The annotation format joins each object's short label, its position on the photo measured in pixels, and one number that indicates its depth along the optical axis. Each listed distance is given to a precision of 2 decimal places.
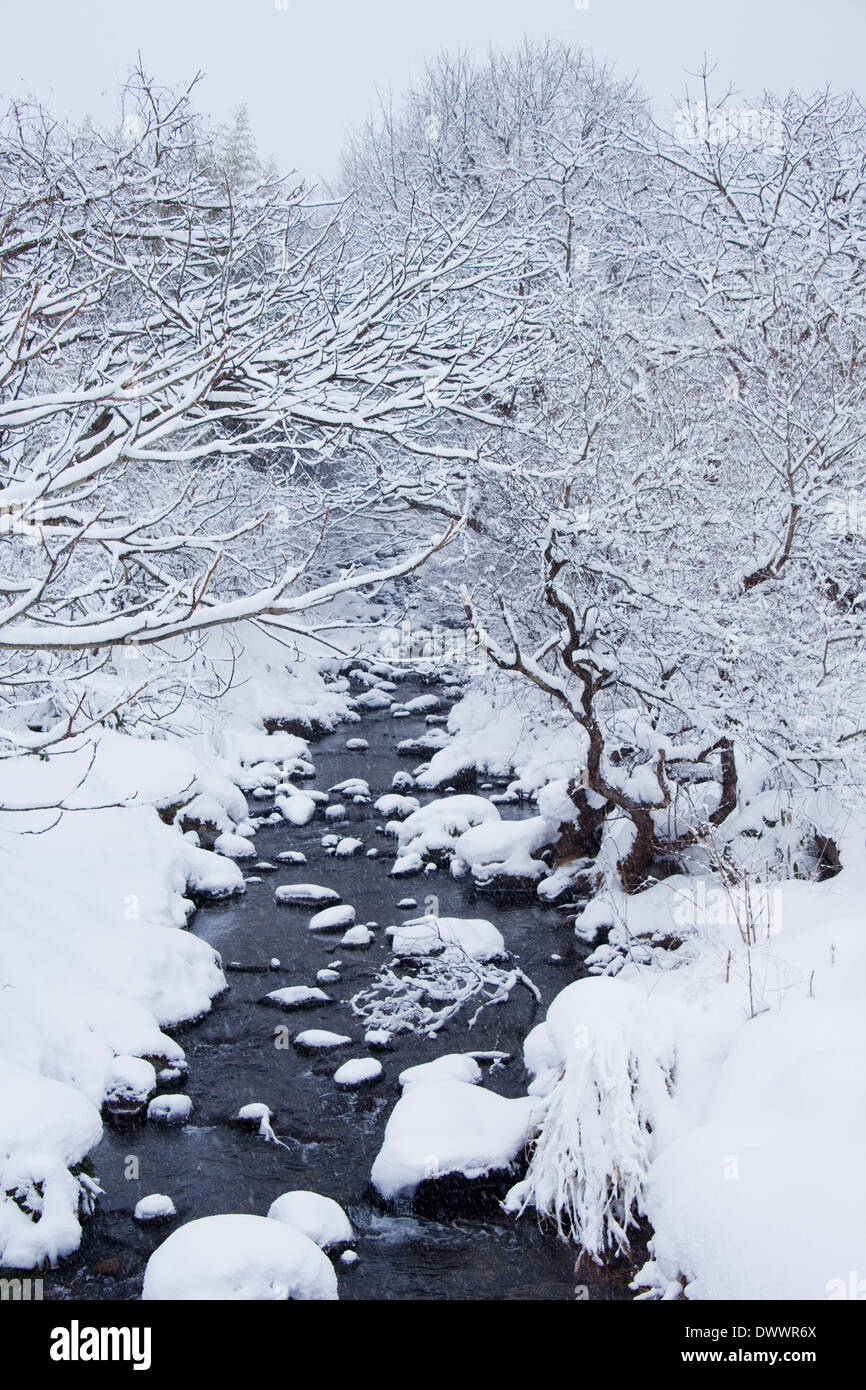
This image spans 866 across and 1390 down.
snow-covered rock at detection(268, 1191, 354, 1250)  5.56
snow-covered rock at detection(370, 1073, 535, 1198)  6.05
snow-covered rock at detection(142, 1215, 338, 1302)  4.74
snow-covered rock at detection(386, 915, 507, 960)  9.05
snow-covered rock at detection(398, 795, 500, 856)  11.75
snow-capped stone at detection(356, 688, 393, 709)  19.59
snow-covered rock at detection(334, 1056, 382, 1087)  7.24
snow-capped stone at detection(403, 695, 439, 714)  18.69
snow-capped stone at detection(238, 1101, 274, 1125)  6.80
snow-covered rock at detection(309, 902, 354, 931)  9.78
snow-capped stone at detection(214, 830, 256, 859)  11.84
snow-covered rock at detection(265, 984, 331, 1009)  8.41
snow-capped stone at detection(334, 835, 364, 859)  11.86
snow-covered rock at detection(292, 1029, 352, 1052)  7.75
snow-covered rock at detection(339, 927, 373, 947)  9.42
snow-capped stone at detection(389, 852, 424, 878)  11.26
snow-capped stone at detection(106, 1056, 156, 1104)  6.93
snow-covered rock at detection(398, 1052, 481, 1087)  7.02
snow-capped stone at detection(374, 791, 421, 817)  13.20
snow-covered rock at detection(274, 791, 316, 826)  13.12
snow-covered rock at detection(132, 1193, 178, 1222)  5.84
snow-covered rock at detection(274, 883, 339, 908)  10.48
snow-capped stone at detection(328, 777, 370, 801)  14.08
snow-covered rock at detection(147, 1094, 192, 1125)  6.82
